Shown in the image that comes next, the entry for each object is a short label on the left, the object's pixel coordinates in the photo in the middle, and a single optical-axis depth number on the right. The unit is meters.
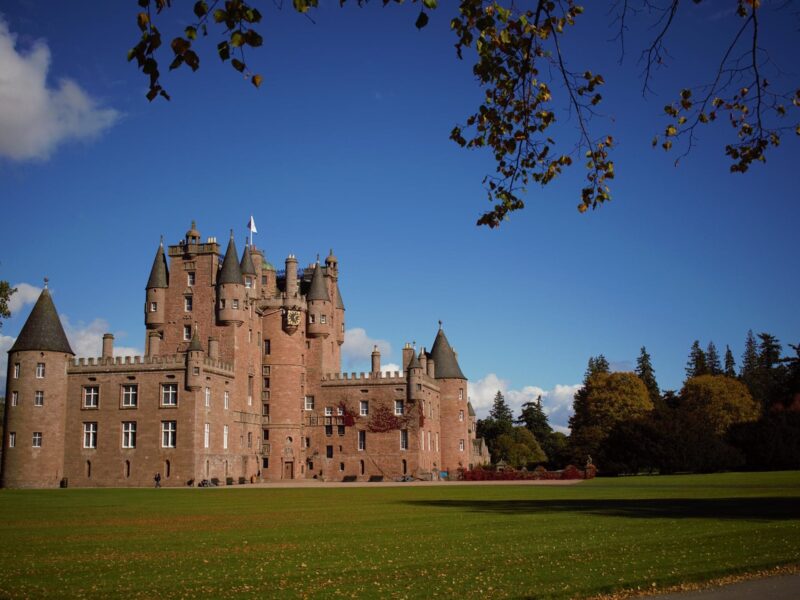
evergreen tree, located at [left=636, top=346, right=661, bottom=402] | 109.50
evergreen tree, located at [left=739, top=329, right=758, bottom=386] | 115.50
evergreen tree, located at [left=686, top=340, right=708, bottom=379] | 116.16
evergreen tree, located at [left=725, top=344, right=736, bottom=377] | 120.33
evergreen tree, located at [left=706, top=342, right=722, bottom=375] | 118.69
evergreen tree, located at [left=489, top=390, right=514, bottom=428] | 125.56
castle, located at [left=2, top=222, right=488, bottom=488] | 58.34
